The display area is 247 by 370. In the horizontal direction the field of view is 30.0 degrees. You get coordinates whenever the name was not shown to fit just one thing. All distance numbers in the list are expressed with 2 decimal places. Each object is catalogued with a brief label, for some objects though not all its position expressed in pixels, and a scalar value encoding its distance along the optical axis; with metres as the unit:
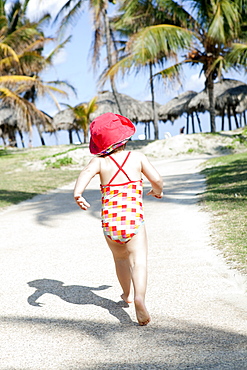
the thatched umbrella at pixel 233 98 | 30.59
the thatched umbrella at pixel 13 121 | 22.91
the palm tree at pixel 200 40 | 18.53
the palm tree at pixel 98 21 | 20.72
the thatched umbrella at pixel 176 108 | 34.84
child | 2.86
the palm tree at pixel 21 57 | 22.39
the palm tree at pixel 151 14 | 20.22
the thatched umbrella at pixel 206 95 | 31.42
